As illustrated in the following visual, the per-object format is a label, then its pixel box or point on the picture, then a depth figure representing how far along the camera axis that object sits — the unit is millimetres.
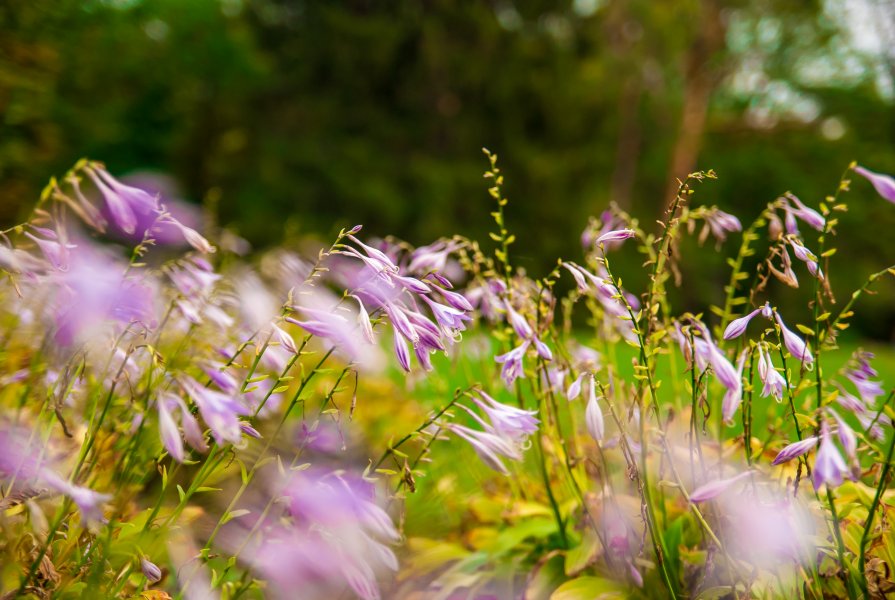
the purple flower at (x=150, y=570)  1206
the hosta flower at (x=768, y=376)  1304
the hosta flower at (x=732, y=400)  1235
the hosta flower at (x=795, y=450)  1155
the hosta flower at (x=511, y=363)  1521
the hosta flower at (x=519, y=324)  1602
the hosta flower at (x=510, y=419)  1325
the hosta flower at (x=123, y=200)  1351
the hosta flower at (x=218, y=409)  958
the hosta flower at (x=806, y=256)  1376
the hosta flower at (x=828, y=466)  998
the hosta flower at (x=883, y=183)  1494
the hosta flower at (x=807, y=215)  1604
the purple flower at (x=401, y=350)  1208
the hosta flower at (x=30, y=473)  979
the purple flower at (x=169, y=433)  954
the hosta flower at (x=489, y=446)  1248
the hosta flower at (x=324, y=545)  1068
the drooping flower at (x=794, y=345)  1329
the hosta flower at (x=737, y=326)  1312
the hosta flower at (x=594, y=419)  1328
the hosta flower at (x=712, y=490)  1179
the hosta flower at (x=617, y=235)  1349
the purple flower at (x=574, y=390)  1342
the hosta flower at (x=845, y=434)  1061
